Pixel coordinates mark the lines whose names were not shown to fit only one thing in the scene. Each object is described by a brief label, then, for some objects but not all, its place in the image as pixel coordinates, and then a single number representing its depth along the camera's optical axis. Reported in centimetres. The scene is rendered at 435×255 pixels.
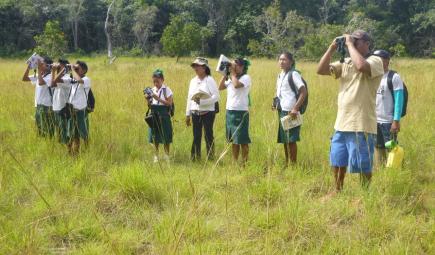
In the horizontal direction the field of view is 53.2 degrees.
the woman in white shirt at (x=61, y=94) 578
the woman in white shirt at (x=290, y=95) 519
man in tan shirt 395
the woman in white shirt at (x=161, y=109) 604
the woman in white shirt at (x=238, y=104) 562
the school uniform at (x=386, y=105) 492
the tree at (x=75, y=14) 3579
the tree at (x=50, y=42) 2214
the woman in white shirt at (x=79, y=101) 565
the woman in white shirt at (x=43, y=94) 617
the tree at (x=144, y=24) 3431
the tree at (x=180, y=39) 2663
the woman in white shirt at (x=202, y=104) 582
